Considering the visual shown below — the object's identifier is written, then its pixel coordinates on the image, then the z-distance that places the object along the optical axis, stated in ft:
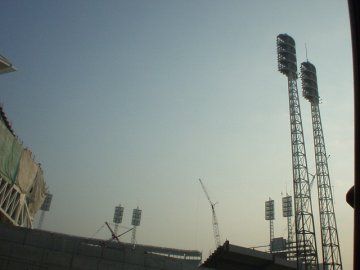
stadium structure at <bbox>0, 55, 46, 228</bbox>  130.62
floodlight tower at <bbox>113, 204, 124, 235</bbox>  526.57
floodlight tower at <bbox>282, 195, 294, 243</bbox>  376.74
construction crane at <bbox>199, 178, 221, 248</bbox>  427.21
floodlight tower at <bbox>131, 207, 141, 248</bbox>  541.34
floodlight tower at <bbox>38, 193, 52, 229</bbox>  513.04
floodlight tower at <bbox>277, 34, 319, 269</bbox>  194.18
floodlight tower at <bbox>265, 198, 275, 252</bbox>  396.90
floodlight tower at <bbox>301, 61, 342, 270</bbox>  216.74
